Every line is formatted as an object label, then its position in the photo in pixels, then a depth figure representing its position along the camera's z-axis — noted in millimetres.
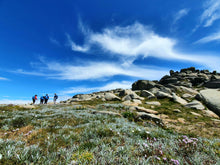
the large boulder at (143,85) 53297
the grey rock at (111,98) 26414
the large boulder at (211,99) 17453
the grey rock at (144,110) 13939
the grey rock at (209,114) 15437
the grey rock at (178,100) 21223
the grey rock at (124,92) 32438
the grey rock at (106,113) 10627
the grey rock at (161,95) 24941
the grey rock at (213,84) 40231
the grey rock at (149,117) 10120
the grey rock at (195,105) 17719
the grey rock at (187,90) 30805
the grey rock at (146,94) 28205
